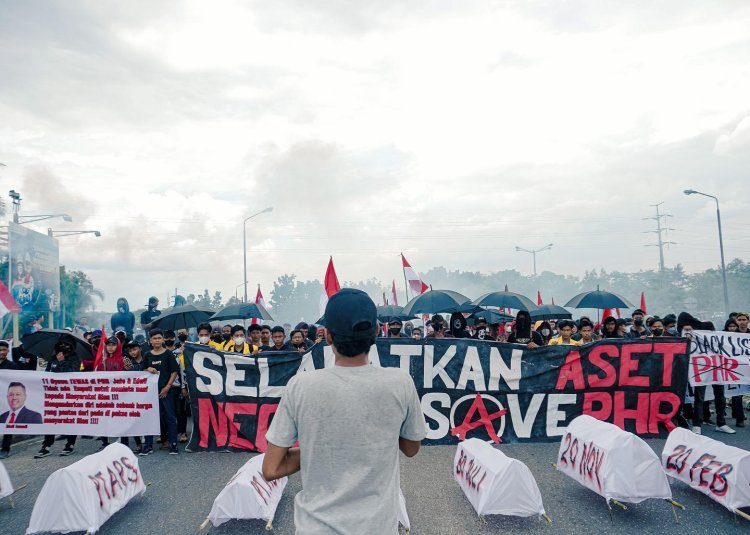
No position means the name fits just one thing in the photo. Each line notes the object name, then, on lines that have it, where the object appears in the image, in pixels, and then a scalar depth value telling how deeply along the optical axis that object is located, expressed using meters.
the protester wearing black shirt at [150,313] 14.61
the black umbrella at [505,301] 14.25
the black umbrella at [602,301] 13.59
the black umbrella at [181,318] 13.40
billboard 24.87
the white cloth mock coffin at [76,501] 4.99
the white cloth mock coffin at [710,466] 5.09
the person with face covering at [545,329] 12.95
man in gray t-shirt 2.03
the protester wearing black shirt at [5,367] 8.71
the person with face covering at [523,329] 9.41
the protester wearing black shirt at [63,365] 8.70
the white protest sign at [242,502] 5.06
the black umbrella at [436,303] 13.32
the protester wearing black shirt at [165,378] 8.35
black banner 7.77
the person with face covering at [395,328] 11.69
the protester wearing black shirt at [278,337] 9.36
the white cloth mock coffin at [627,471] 5.24
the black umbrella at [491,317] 18.11
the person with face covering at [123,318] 13.87
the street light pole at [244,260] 36.62
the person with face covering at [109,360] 9.08
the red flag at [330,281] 10.40
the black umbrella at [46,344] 9.77
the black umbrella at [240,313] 13.37
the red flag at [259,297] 18.69
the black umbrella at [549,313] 17.86
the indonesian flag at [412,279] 18.19
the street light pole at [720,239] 31.84
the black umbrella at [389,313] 17.02
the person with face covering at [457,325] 12.45
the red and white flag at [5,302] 8.20
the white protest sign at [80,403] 8.36
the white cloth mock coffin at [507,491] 5.13
